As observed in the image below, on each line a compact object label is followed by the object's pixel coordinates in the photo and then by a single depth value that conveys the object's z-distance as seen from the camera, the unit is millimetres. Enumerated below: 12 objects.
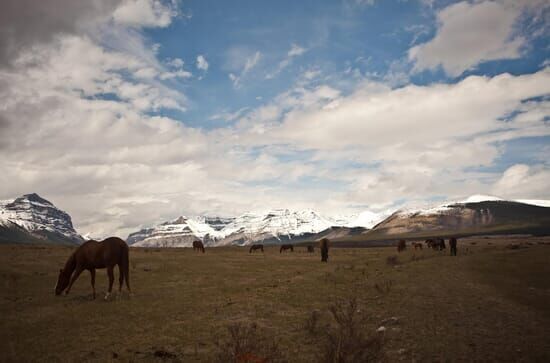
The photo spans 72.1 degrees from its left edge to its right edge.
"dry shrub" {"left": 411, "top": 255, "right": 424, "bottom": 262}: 43066
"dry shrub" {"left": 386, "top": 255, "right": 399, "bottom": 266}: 37850
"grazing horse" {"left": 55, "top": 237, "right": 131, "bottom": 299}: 19828
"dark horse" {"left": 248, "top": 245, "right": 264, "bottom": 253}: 83419
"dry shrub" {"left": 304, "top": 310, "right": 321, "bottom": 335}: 12346
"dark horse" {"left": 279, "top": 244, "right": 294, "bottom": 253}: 83612
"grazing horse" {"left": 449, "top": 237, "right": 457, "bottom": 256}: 47609
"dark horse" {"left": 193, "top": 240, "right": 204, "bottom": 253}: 74238
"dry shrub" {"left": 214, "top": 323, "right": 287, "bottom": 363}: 7791
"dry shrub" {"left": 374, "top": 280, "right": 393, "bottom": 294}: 19406
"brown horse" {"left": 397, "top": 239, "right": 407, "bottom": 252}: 63838
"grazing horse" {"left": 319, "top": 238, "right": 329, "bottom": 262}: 46531
